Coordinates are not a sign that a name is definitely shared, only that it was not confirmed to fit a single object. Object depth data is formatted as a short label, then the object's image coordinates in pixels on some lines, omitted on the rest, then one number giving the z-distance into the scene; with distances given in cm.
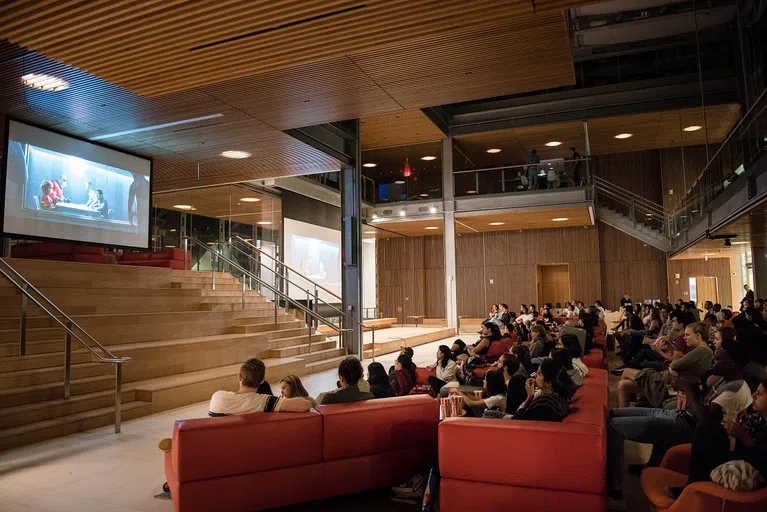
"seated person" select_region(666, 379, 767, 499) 253
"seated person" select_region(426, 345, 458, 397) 647
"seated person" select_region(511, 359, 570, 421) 348
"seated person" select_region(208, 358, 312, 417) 362
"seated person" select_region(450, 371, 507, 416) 493
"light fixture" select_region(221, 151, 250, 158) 1020
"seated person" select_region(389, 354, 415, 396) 617
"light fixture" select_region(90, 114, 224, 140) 829
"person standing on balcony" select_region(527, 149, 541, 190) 1695
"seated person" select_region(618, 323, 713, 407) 495
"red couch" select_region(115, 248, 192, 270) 1209
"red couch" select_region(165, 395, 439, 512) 331
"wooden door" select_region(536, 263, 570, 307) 2109
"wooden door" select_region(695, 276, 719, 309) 1870
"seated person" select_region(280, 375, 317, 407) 411
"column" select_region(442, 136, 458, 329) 1827
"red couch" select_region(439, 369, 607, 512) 299
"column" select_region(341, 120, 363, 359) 1220
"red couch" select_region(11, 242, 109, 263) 1014
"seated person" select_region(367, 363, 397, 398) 543
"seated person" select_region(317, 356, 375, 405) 402
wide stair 586
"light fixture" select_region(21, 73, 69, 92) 685
